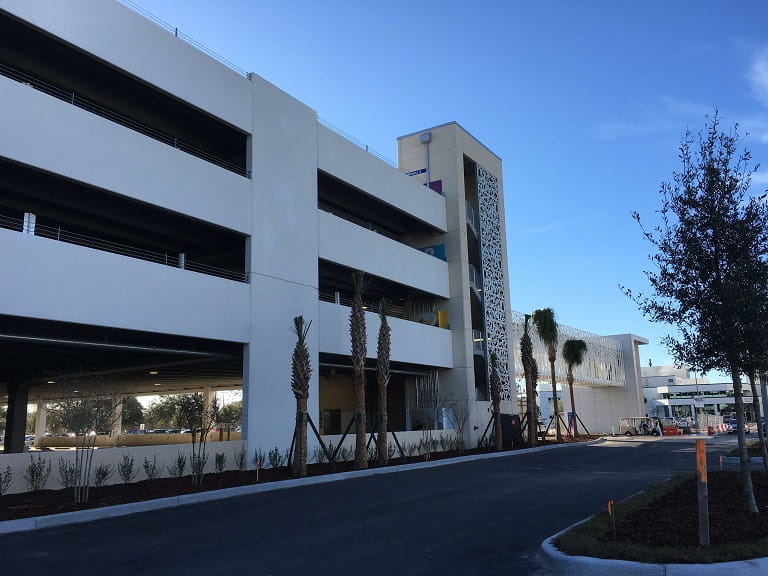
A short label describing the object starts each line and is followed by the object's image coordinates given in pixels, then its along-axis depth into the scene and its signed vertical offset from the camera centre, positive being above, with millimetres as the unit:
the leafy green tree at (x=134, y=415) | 57453 +248
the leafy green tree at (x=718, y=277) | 10406 +2082
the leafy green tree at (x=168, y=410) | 49750 +673
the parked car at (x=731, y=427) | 59381 -2478
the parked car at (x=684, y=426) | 59188 -2216
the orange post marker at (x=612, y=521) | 8579 -1530
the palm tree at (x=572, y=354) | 48375 +3802
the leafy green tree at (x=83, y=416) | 15031 +83
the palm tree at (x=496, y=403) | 32469 +237
